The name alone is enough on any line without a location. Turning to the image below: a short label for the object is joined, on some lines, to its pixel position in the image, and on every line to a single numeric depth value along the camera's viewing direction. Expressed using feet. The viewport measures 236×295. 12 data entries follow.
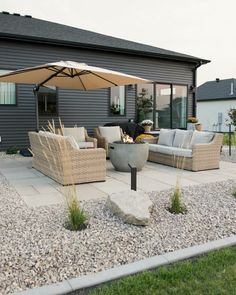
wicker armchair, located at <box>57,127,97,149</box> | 25.30
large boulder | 10.59
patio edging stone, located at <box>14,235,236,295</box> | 7.03
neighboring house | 83.39
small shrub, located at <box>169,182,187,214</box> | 12.16
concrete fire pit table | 19.56
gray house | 29.30
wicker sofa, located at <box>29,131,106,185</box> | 16.14
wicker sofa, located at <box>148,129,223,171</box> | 20.65
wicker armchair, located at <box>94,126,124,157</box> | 25.93
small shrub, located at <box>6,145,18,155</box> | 28.40
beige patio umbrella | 19.30
